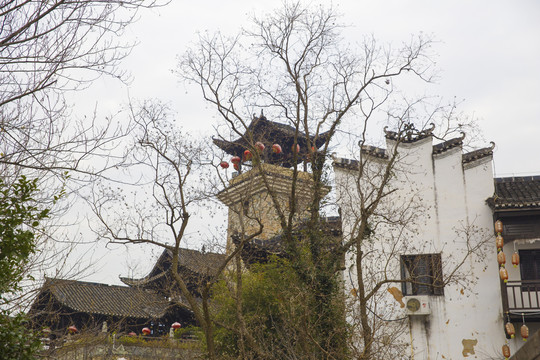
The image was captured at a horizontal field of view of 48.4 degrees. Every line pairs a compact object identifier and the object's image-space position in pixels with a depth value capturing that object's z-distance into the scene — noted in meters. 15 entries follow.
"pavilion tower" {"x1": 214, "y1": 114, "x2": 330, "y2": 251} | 24.94
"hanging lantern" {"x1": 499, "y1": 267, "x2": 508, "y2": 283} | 13.43
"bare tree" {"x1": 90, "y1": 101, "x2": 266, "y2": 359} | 10.20
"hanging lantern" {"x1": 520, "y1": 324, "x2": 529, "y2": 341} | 13.10
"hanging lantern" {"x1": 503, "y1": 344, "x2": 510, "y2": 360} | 13.10
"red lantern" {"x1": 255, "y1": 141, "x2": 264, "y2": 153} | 14.51
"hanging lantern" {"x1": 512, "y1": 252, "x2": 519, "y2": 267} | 13.62
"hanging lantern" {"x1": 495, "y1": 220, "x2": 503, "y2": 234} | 13.92
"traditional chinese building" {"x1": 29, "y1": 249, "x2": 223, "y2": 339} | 25.54
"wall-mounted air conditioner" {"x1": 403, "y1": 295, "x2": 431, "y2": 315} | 14.01
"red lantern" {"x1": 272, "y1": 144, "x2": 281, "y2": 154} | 16.83
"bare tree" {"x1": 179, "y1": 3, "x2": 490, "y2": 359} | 11.69
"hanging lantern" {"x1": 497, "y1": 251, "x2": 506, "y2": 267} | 13.52
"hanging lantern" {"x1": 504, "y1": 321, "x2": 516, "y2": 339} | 13.24
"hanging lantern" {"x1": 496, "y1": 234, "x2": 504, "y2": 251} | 13.73
